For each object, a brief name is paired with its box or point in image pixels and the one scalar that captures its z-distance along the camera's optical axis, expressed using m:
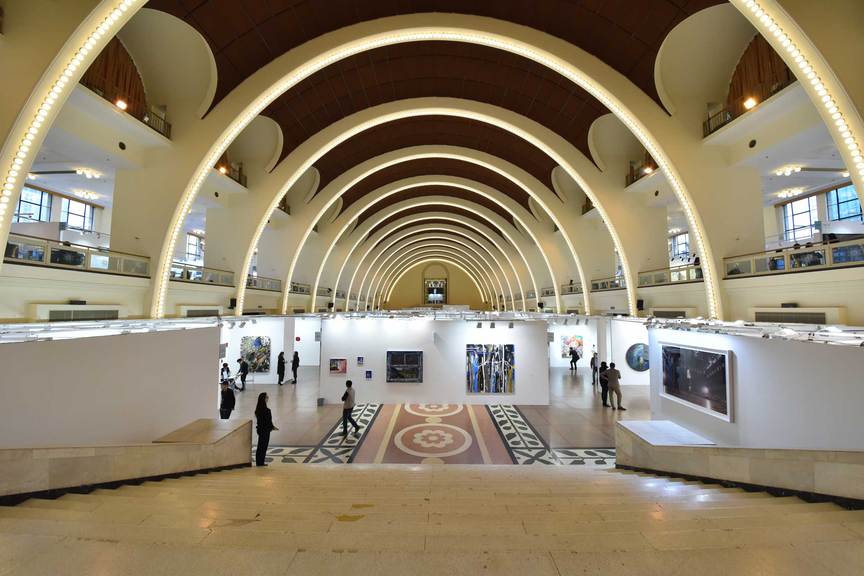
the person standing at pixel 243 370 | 16.71
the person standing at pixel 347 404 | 10.80
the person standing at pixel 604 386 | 13.71
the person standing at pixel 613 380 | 13.44
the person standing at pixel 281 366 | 17.50
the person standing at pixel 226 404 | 10.63
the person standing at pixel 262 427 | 7.83
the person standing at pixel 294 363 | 18.27
